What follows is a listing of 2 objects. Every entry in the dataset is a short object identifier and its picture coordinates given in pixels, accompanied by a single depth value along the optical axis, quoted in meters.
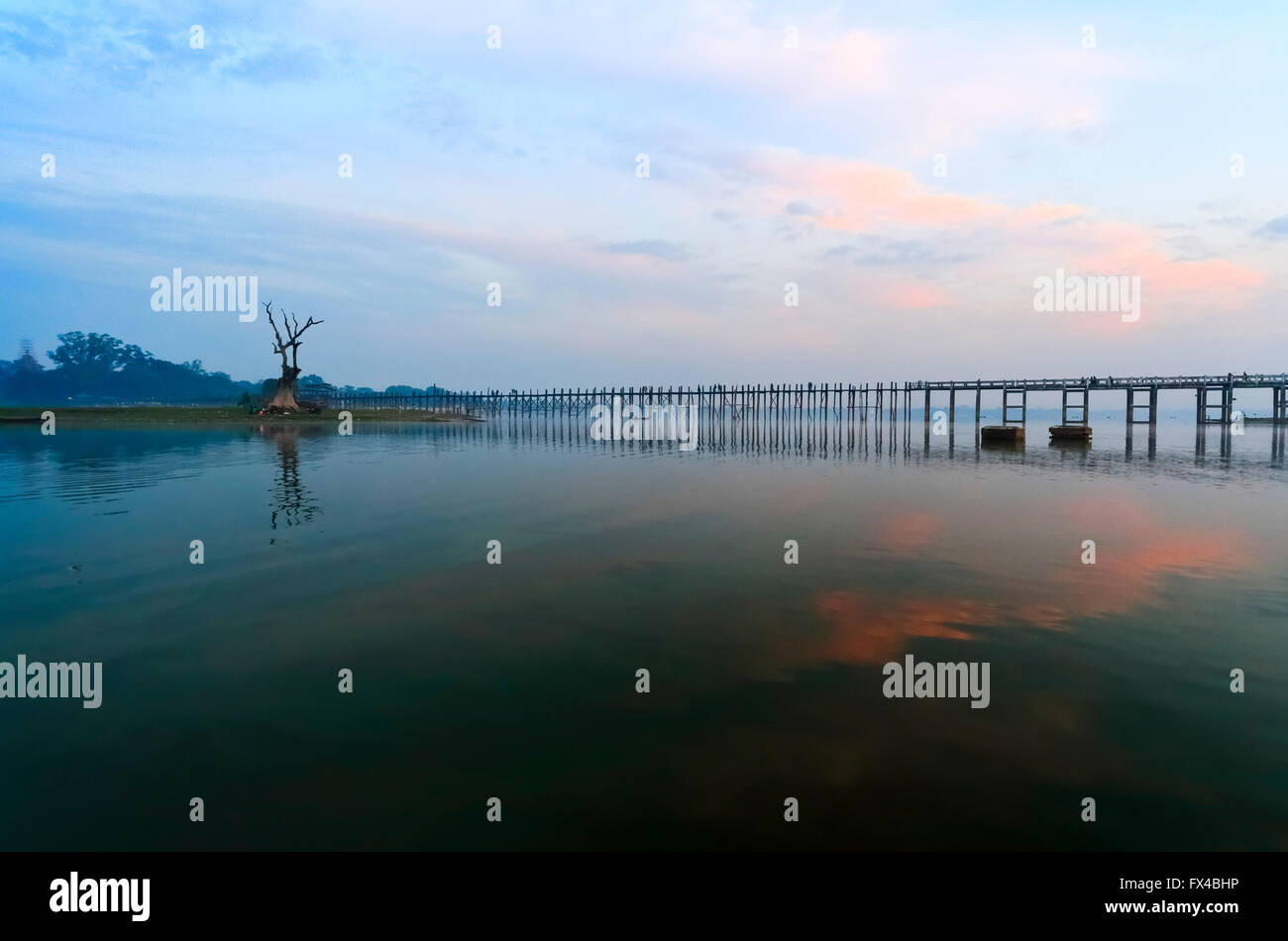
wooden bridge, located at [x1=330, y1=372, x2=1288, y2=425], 70.69
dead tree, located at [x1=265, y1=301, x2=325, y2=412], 85.31
